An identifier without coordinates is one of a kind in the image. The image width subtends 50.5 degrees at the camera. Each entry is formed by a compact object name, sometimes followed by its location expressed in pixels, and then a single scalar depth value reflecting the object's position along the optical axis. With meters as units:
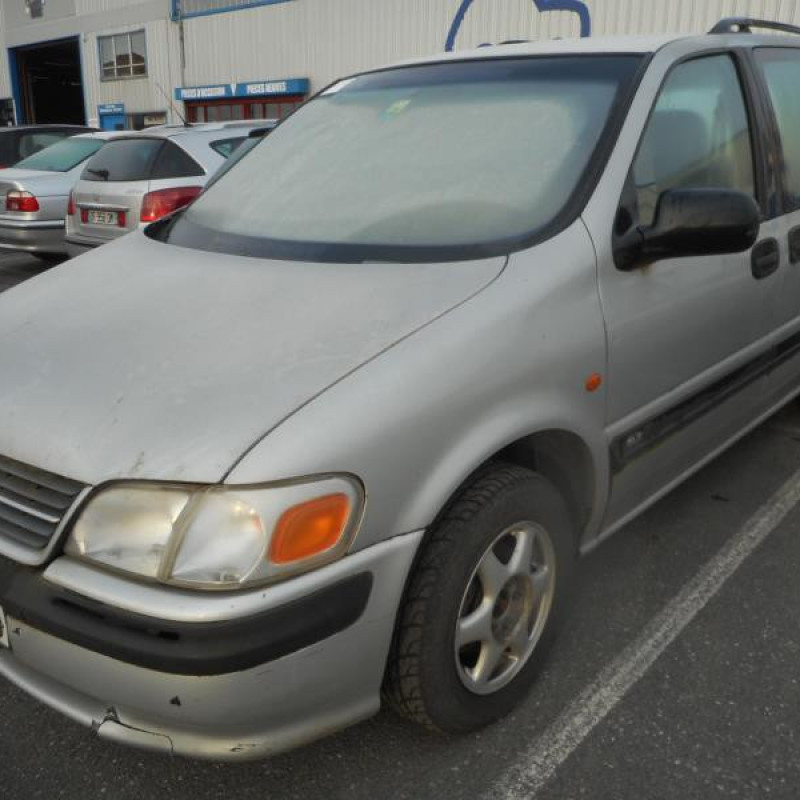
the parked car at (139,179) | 6.66
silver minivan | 1.57
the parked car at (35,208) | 8.04
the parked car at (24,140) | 10.09
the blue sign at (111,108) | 23.55
